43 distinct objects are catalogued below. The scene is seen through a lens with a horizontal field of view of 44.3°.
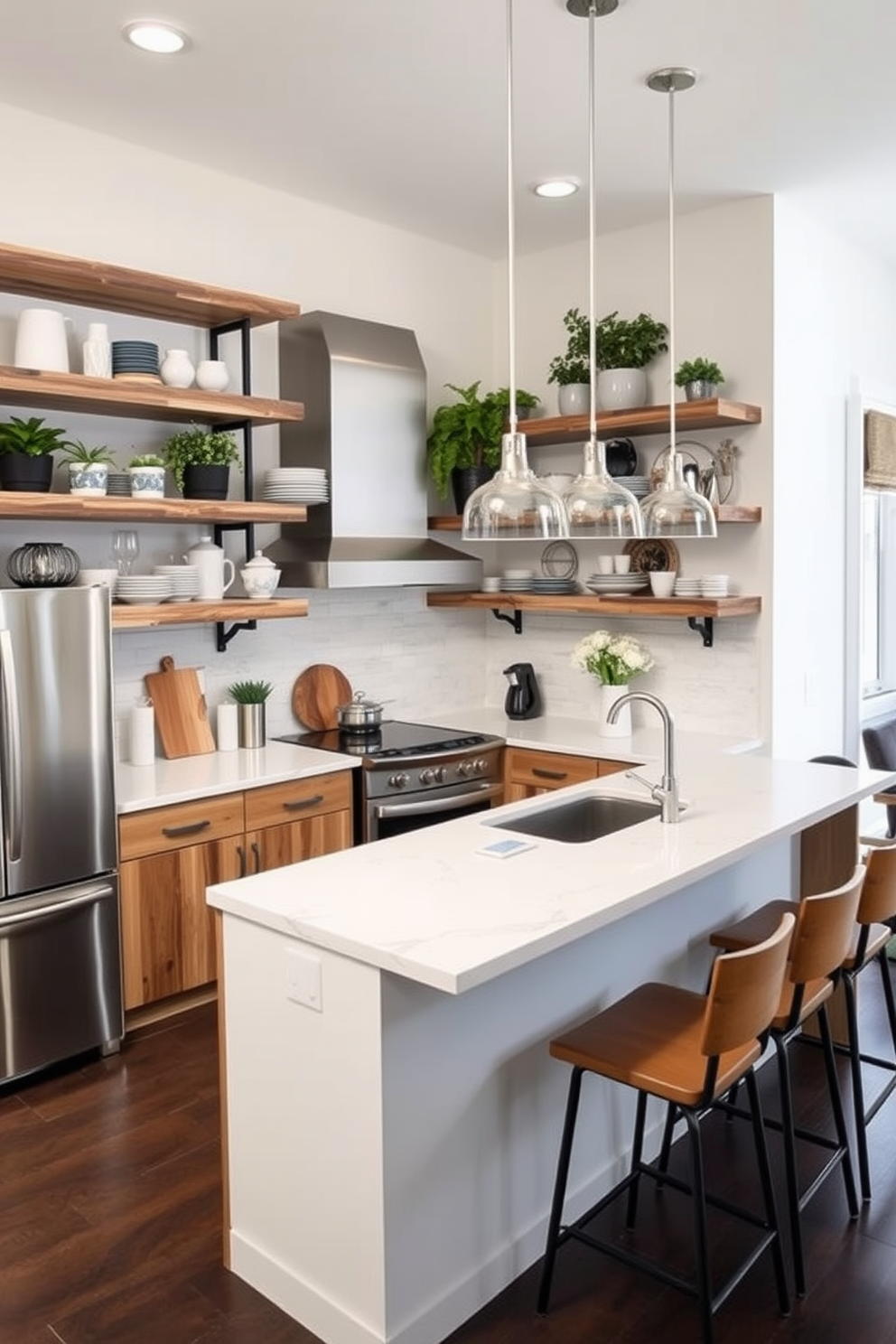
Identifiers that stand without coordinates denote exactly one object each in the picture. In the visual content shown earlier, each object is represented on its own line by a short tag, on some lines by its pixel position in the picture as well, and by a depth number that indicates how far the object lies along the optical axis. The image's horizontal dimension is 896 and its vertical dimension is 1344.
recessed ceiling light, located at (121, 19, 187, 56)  3.03
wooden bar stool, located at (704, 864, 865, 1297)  2.39
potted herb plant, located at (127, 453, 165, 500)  3.73
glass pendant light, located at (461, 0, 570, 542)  2.46
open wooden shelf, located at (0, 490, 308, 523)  3.36
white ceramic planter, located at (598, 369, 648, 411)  4.72
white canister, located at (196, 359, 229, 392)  3.92
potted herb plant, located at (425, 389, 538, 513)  4.87
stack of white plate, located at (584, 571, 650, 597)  4.78
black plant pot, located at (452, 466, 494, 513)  4.98
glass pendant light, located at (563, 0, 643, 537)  2.60
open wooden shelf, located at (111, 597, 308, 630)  3.63
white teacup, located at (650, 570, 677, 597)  4.65
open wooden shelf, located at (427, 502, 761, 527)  4.36
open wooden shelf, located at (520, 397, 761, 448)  4.32
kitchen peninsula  2.09
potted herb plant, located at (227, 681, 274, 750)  4.36
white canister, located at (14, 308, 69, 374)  3.49
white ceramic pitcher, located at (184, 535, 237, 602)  4.01
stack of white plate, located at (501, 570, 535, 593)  5.15
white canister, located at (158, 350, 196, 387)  3.81
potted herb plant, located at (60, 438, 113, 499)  3.59
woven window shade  5.35
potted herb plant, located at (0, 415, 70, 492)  3.38
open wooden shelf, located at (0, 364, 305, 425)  3.38
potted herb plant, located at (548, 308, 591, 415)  4.84
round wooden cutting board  4.73
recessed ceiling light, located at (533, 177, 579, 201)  4.33
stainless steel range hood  4.42
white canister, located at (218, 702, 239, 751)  4.30
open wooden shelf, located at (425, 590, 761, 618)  4.42
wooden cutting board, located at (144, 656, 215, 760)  4.16
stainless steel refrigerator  3.24
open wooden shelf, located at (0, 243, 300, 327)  3.40
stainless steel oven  4.23
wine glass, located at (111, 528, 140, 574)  3.86
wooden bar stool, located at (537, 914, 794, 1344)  2.10
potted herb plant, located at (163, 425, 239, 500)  3.95
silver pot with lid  4.46
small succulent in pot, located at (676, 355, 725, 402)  4.50
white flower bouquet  4.67
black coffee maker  5.21
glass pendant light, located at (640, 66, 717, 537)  2.79
